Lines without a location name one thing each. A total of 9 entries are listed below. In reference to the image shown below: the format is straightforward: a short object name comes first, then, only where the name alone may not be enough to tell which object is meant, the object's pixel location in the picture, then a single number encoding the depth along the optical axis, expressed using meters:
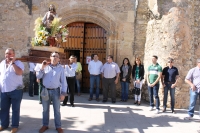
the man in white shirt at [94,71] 7.99
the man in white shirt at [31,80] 8.05
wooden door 9.47
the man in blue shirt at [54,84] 4.34
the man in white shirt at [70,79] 6.76
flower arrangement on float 5.13
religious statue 5.38
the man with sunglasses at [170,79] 6.49
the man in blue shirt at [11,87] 4.28
